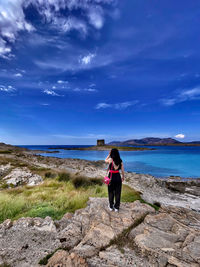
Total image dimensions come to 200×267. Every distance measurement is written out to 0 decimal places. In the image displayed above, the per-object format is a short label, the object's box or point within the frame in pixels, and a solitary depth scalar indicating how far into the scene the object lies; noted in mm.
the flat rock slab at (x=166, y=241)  3049
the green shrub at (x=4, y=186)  10711
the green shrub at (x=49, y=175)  13848
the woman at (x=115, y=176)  5422
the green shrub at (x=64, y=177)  12239
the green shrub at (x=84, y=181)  11023
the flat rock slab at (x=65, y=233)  3372
